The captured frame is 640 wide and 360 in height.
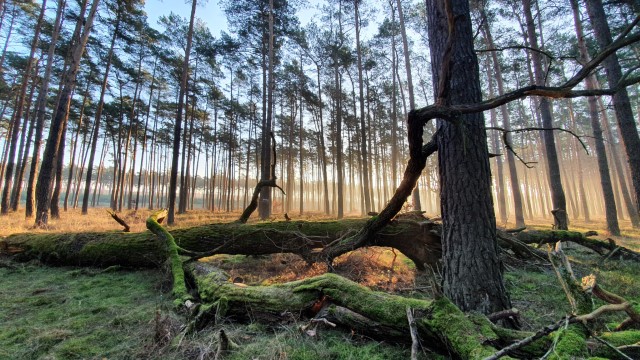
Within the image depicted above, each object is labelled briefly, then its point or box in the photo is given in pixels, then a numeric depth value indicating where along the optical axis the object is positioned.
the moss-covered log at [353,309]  1.95
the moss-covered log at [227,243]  5.25
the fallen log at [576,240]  5.77
